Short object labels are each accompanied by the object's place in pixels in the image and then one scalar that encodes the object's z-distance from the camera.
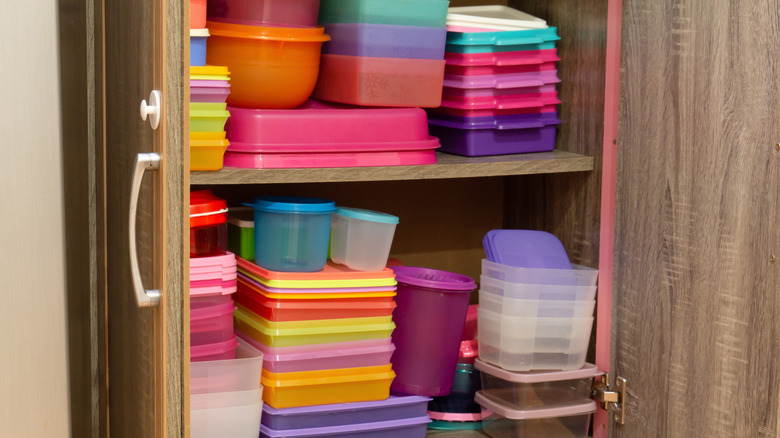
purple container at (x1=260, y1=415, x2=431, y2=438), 1.55
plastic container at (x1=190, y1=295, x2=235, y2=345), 1.47
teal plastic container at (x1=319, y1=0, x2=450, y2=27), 1.60
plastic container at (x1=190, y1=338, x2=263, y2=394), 1.45
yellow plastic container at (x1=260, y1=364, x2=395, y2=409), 1.55
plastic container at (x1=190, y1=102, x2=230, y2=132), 1.44
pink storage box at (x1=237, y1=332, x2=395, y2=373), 1.54
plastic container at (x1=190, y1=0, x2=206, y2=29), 1.42
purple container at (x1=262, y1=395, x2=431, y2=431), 1.55
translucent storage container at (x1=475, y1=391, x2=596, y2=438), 1.69
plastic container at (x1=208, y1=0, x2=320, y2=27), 1.54
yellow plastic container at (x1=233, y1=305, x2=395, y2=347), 1.54
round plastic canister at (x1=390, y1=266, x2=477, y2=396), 1.70
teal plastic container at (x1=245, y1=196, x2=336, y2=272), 1.54
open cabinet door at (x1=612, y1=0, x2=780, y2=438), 1.34
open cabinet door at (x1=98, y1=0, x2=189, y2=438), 1.09
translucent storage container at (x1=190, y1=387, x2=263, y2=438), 1.44
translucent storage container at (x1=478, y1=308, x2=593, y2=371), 1.66
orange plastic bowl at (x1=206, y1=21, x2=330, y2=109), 1.52
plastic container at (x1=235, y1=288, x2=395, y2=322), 1.54
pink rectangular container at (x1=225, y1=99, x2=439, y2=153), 1.52
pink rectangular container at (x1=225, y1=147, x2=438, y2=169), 1.50
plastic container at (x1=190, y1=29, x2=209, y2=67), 1.43
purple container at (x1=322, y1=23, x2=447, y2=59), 1.61
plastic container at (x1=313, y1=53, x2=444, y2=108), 1.62
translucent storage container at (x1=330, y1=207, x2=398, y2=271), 1.61
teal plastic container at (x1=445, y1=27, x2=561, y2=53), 1.73
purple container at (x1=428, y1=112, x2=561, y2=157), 1.75
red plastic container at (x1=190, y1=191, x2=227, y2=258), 1.45
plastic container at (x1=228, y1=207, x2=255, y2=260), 1.65
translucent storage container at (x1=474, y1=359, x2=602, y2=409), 1.69
